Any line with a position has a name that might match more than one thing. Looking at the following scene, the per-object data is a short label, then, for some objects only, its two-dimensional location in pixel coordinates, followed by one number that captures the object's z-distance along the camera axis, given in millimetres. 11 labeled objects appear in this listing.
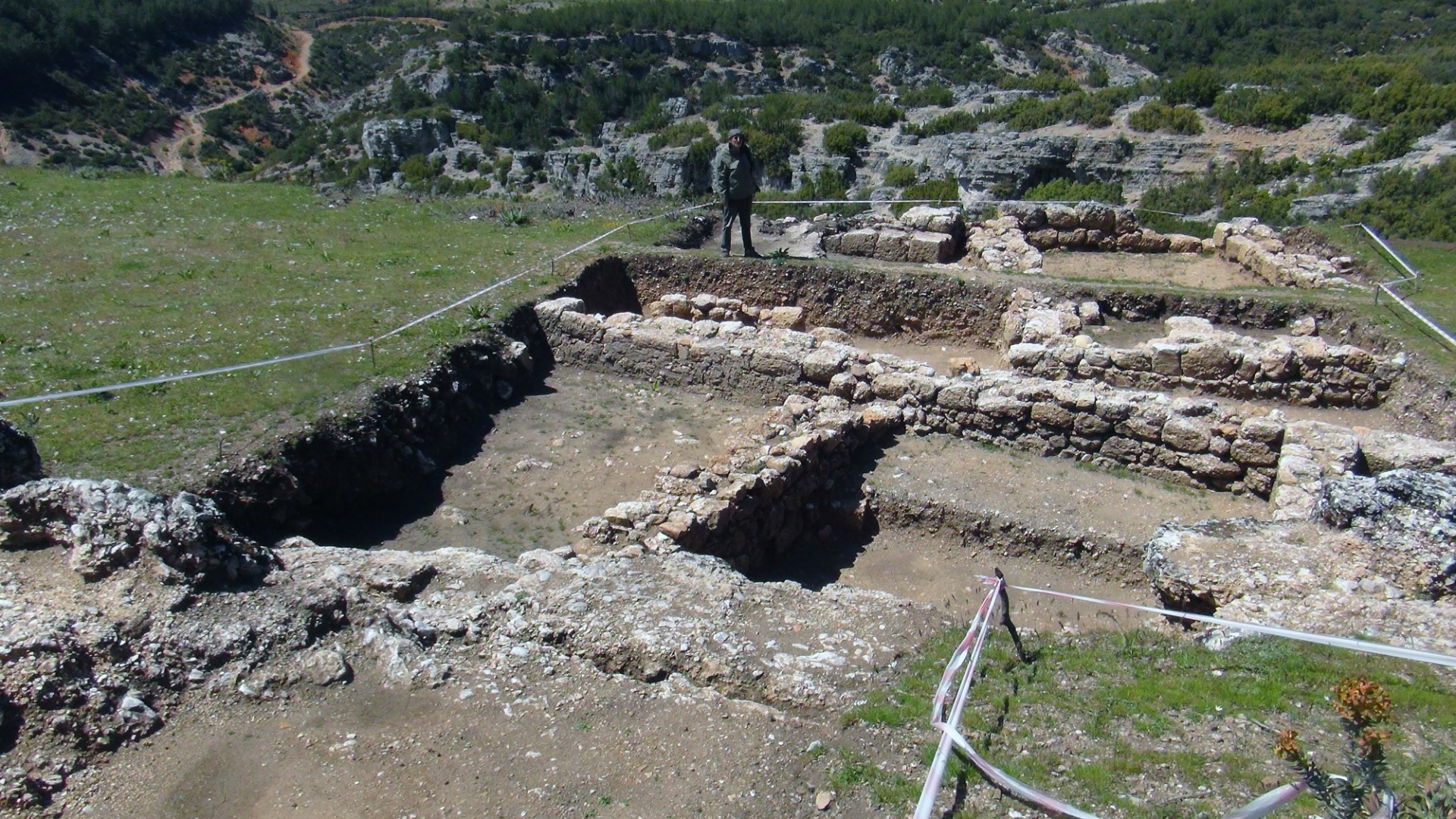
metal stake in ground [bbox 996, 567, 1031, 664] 6031
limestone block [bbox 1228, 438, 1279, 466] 9602
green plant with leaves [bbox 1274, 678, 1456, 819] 3170
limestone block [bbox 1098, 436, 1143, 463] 10227
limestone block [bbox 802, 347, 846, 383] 11680
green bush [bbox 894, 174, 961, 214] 25609
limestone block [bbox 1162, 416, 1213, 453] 9797
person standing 15125
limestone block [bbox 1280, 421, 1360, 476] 9047
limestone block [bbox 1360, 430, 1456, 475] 8891
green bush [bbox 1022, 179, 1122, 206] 24984
